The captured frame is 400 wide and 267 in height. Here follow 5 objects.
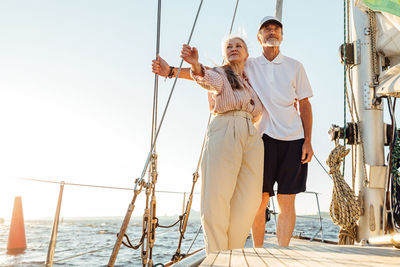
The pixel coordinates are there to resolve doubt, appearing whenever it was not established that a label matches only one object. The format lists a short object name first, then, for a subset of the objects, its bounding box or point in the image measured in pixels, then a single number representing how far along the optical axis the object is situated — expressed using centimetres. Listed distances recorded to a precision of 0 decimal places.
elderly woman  171
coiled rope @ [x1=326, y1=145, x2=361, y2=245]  243
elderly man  197
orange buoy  644
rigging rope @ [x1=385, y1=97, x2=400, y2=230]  227
